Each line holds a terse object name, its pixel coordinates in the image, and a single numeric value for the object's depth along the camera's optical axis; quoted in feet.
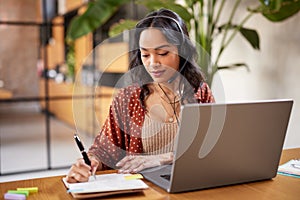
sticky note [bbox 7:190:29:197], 3.92
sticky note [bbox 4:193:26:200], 3.80
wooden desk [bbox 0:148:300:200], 3.89
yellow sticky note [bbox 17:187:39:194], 4.03
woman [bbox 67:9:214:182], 4.25
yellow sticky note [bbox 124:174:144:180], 4.24
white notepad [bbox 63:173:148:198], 3.78
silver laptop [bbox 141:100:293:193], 3.63
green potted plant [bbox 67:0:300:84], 8.48
